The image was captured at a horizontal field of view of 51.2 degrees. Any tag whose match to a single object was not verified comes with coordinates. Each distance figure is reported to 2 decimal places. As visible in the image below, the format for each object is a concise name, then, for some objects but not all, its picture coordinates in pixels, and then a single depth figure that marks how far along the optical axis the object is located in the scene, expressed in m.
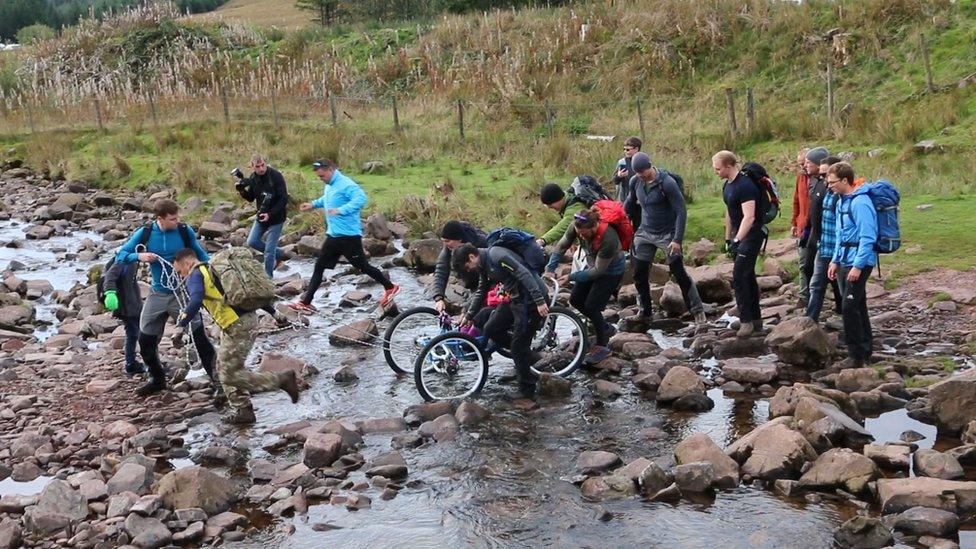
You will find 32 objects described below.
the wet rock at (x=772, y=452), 7.61
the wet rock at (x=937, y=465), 7.36
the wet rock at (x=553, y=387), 10.02
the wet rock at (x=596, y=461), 8.02
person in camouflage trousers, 9.27
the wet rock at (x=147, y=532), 7.10
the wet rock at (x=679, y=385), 9.41
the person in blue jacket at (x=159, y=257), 10.13
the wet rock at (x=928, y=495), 6.81
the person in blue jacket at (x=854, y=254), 9.00
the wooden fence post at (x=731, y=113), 23.02
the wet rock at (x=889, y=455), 7.58
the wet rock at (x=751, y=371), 9.84
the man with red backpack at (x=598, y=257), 10.27
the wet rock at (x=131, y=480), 7.96
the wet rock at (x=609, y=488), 7.58
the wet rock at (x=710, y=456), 7.57
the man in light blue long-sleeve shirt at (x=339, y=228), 13.00
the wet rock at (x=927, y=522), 6.60
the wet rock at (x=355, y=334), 12.25
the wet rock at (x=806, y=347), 10.02
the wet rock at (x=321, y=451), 8.41
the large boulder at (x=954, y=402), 8.25
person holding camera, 14.14
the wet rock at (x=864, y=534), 6.50
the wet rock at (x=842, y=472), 7.32
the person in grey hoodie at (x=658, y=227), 11.32
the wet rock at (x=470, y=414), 9.23
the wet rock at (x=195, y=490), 7.62
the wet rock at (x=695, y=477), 7.54
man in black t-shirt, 10.43
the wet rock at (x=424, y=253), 15.94
